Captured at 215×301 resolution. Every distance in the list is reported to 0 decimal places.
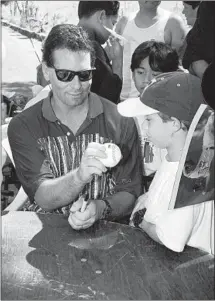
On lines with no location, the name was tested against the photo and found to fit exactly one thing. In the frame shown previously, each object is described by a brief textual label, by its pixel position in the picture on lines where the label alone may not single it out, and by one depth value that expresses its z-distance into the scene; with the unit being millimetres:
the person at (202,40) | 3557
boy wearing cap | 2209
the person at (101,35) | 3766
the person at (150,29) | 4289
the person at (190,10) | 4238
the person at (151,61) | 3523
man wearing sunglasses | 2621
